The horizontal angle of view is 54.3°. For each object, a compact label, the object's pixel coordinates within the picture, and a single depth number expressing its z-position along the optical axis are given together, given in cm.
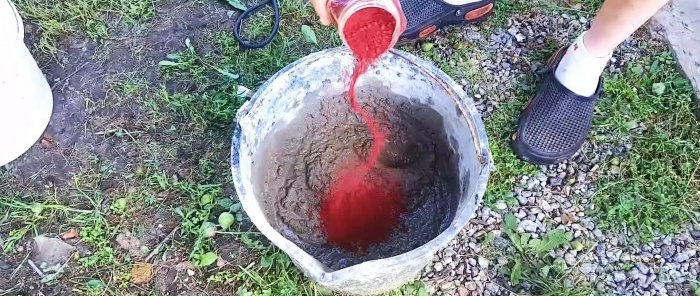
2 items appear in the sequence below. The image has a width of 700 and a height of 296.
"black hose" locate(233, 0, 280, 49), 218
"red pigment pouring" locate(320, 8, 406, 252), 179
